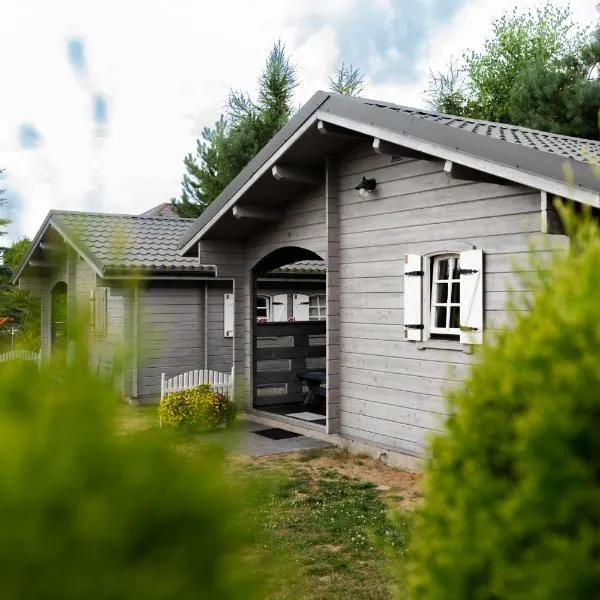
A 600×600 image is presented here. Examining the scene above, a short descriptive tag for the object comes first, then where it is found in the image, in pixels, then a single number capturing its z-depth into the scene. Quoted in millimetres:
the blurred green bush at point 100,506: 943
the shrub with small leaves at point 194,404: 10680
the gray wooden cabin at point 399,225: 7445
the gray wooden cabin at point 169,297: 14711
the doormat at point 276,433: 10766
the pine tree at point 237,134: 32219
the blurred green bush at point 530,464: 1370
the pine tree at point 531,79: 27406
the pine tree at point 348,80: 37000
